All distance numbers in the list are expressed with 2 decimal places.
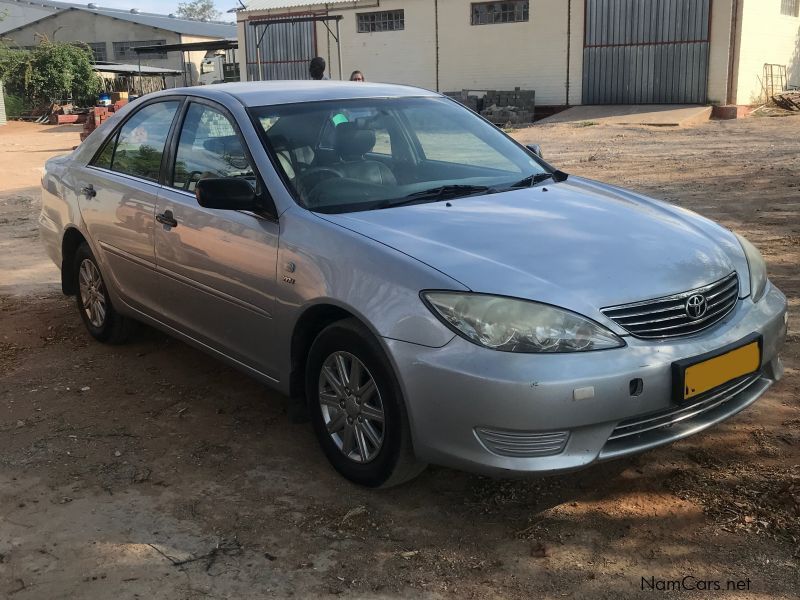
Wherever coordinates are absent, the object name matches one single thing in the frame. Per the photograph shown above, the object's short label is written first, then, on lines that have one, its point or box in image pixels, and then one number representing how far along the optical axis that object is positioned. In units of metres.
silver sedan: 2.91
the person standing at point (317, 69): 11.54
